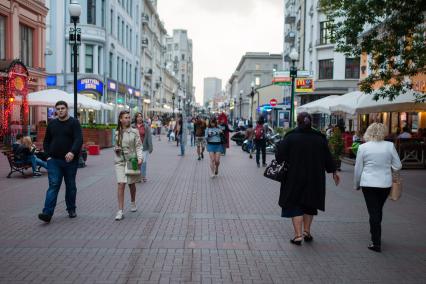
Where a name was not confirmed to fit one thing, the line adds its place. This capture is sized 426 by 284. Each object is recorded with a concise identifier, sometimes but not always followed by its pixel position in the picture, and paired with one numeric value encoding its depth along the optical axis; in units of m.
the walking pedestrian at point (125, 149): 7.96
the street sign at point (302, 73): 21.02
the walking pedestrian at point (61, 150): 7.50
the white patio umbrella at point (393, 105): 16.25
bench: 12.85
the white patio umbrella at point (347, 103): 18.80
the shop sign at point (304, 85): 27.98
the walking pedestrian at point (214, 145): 13.71
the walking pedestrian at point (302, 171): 6.27
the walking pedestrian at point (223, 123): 18.52
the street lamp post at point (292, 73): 20.19
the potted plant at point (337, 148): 15.95
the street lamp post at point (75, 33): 14.62
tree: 12.44
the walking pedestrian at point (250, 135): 21.75
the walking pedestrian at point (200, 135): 18.94
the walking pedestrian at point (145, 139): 12.57
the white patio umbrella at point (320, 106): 21.78
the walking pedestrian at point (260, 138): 17.12
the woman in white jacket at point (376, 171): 6.23
